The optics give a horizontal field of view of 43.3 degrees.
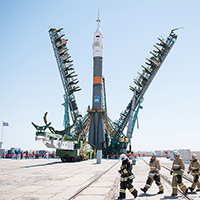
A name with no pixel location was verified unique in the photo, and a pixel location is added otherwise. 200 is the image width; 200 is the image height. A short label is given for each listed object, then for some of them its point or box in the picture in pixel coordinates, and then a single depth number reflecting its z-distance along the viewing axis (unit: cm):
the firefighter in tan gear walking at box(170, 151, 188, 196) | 941
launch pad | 4422
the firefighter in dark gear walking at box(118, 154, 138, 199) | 870
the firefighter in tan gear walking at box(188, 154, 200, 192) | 1050
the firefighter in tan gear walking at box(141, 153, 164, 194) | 989
